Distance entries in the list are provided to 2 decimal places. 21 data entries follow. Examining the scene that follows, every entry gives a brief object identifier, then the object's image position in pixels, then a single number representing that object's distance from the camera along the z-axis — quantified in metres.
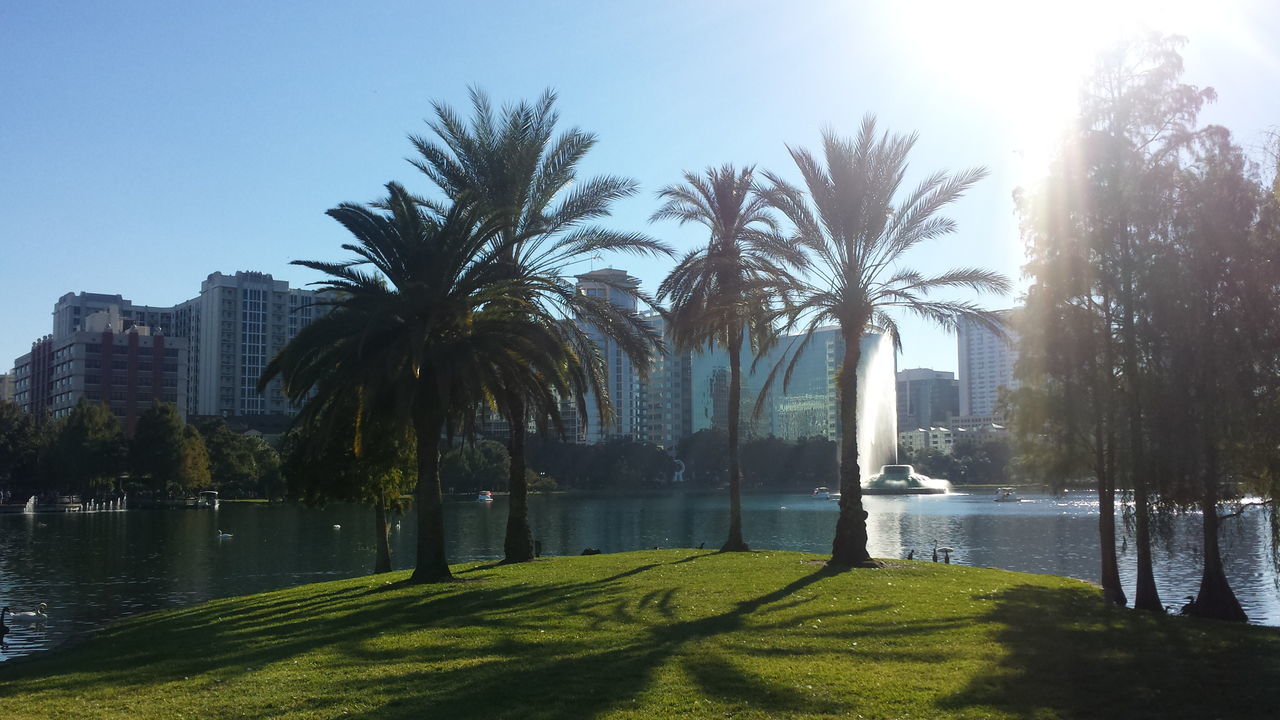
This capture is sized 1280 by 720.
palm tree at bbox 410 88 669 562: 26.47
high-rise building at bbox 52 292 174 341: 194.75
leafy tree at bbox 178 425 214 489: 102.75
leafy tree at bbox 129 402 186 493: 102.31
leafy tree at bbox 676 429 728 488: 155.88
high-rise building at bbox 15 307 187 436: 150.38
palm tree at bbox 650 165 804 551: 25.39
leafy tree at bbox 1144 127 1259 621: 18.61
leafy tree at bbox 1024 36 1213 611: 19.52
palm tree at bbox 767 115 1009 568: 24.33
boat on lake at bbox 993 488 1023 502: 112.06
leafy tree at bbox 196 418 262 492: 114.88
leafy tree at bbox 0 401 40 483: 107.44
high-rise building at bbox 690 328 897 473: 109.56
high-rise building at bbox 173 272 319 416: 197.88
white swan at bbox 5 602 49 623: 25.62
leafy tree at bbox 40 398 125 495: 104.44
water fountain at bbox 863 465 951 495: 138.25
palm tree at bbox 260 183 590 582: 21.73
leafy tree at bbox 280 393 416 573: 32.19
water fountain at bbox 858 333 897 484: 106.44
